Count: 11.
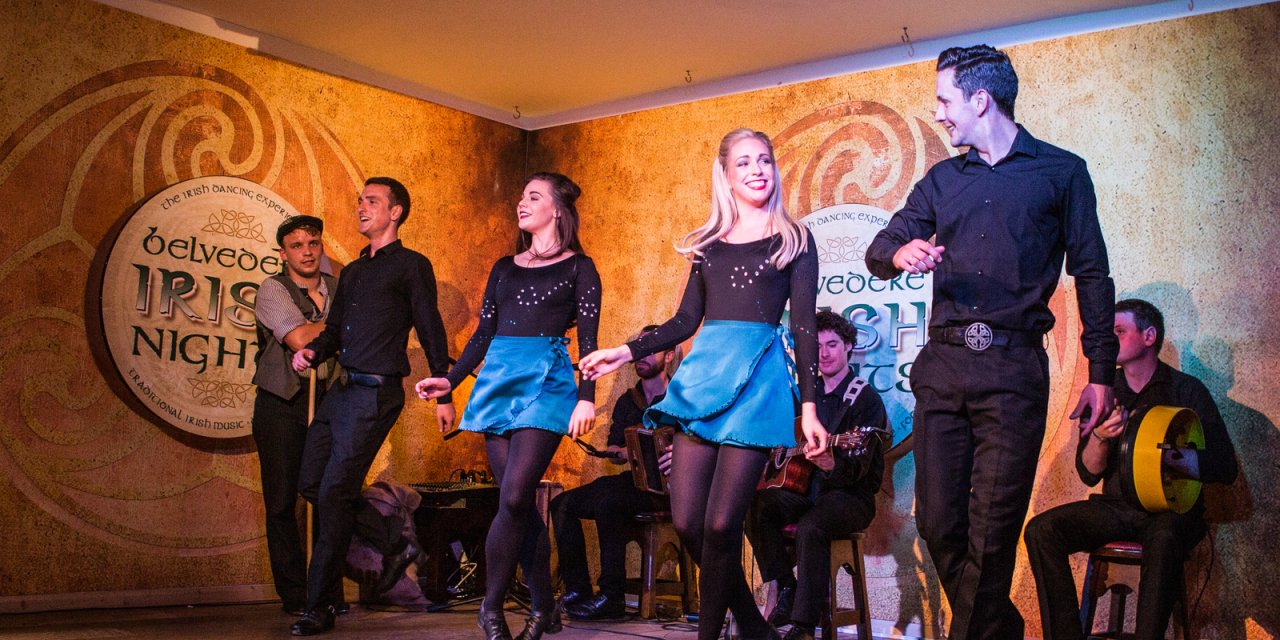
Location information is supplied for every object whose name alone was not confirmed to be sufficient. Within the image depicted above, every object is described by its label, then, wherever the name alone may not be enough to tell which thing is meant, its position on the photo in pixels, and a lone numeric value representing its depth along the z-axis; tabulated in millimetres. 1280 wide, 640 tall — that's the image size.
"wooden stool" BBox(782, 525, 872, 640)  5105
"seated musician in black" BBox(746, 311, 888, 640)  4969
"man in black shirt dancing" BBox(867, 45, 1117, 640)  2934
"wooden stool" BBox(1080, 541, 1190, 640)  4487
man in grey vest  5605
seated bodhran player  4289
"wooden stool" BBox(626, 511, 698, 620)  5992
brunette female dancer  3979
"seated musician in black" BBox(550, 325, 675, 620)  5969
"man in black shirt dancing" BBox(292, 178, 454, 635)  4871
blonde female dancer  3219
